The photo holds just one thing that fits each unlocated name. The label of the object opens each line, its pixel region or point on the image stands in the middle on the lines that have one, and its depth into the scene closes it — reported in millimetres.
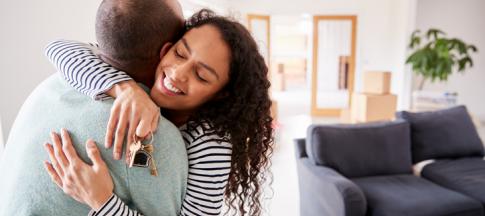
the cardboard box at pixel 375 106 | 4680
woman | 875
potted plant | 4965
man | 714
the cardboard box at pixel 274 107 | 5344
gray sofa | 2133
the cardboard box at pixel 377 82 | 4719
